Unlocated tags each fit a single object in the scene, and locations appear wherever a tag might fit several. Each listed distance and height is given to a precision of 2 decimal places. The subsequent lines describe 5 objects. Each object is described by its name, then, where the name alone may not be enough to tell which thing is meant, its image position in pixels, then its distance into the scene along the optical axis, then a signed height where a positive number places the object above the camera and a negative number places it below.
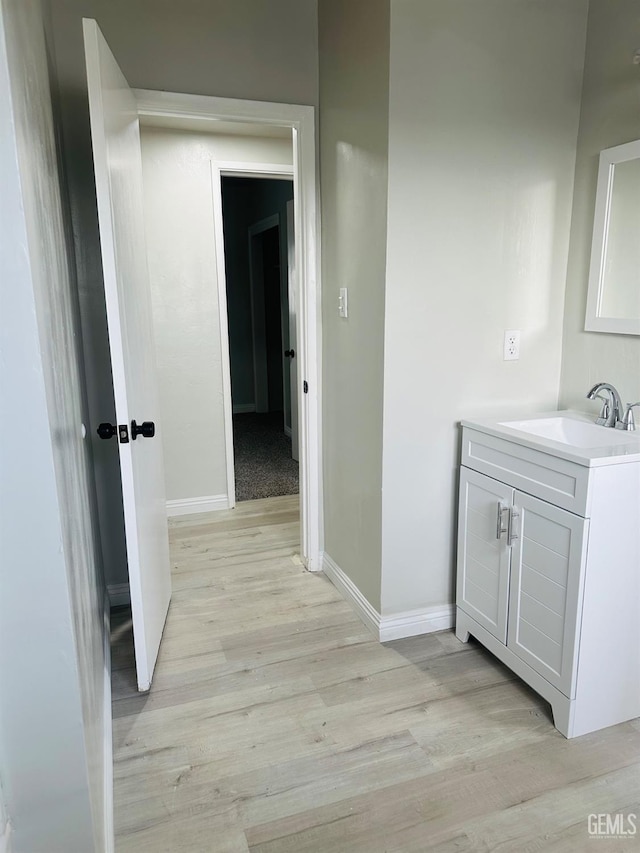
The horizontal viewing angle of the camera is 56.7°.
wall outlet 2.32 -0.19
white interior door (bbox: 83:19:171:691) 1.74 -0.08
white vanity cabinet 1.75 -0.86
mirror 2.08 +0.17
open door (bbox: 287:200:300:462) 4.57 -0.22
